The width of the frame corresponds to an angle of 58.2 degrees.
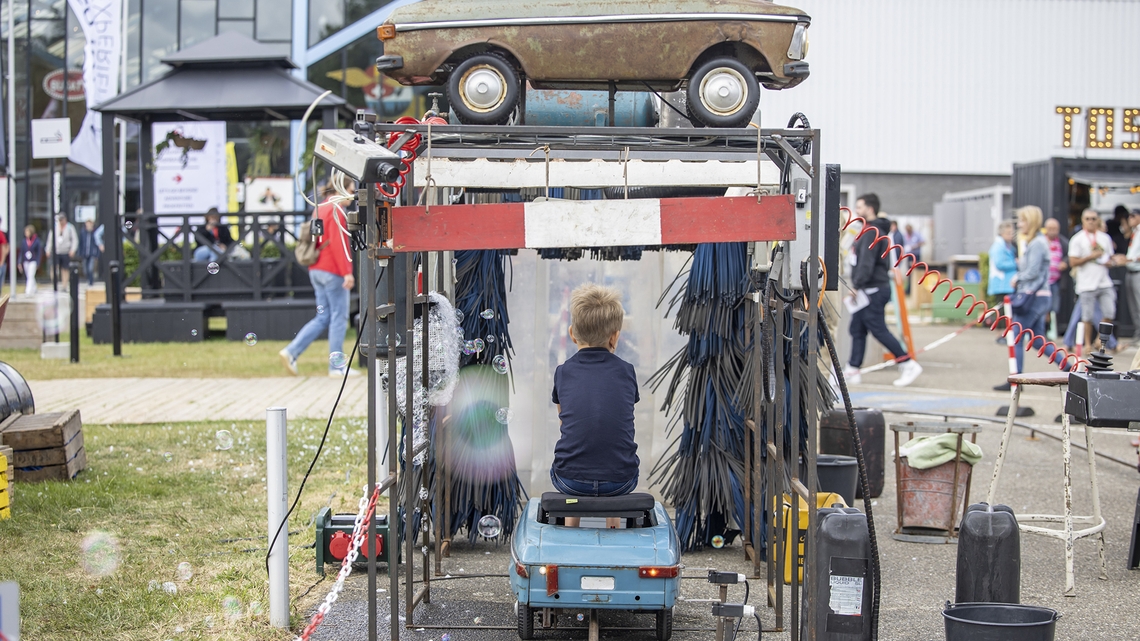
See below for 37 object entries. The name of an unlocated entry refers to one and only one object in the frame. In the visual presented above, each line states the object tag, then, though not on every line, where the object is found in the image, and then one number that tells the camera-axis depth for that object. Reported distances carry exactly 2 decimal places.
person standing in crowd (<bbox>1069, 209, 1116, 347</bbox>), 13.16
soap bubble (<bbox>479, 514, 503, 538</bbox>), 5.28
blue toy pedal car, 3.88
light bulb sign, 17.97
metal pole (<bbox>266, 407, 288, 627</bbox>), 4.02
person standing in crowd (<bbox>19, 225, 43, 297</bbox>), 20.75
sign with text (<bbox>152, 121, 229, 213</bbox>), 17.25
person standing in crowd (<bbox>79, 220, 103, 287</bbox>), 26.55
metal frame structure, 3.68
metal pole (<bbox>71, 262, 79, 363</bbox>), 11.94
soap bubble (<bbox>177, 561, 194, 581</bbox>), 4.86
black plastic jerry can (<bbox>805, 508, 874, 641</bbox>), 3.73
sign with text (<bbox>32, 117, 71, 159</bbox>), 13.38
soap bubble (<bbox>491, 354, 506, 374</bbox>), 5.34
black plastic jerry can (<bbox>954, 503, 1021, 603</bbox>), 3.92
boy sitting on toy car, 4.25
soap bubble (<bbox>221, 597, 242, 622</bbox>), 4.35
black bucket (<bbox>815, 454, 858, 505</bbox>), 5.55
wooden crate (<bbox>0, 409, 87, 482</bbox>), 6.48
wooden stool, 4.78
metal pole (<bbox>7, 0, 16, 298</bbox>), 15.10
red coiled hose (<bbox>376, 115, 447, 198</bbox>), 3.65
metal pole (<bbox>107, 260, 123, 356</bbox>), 12.98
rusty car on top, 4.60
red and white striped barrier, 3.59
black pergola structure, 14.63
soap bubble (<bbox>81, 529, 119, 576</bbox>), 4.95
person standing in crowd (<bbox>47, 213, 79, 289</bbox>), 24.72
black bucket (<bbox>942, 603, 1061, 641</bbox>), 3.47
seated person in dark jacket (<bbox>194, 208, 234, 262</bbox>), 15.79
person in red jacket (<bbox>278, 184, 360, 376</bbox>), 10.55
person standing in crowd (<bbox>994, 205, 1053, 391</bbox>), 10.84
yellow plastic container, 4.75
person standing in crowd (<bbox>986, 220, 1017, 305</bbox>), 11.23
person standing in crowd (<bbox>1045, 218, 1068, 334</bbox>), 14.04
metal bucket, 5.74
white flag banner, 17.70
